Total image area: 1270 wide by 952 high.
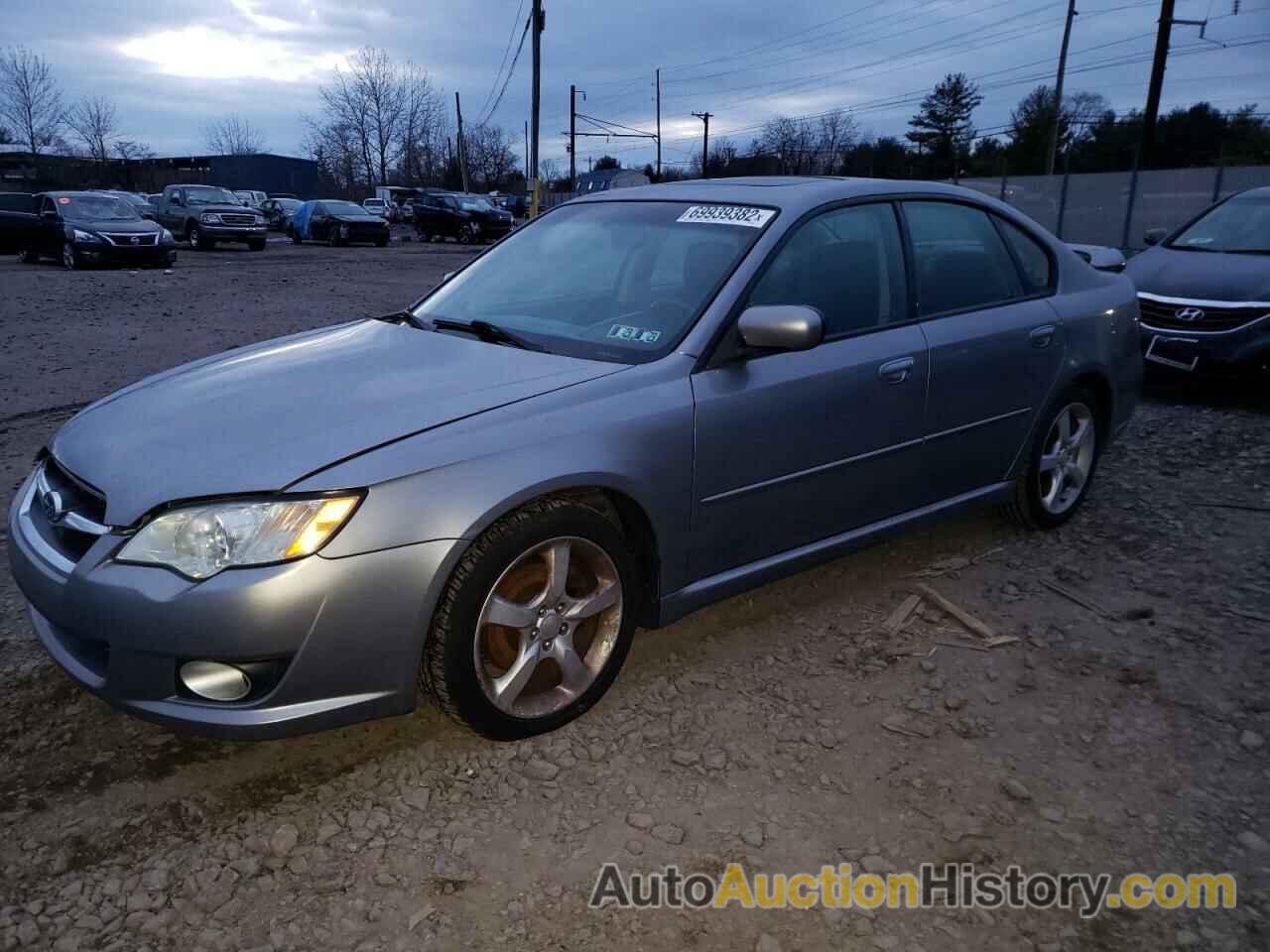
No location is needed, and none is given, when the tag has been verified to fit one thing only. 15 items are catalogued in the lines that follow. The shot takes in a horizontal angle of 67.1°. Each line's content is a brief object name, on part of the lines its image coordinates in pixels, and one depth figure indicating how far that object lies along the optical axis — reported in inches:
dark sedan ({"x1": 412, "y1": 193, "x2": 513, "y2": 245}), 1238.3
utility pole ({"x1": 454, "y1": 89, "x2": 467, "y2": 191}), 2421.3
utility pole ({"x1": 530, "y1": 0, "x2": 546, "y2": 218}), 1103.0
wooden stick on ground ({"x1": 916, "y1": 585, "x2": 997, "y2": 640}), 142.3
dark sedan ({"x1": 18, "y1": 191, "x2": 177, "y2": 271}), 705.0
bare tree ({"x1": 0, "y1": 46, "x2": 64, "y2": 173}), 2315.5
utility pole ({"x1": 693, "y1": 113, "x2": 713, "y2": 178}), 2516.0
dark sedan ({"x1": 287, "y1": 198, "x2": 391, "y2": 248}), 1154.0
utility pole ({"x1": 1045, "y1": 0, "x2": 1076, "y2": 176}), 1526.7
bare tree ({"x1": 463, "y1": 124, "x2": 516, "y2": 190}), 3029.0
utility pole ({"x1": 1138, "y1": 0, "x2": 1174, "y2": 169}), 943.4
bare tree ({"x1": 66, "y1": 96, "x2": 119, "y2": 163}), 2751.2
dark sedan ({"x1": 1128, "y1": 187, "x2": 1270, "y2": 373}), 279.4
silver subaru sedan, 95.1
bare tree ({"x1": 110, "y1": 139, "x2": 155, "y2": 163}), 2778.1
